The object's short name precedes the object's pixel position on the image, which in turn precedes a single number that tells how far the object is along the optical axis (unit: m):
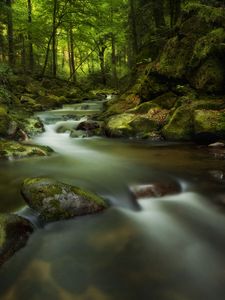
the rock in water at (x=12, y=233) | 2.75
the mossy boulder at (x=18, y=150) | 5.69
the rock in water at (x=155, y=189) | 4.11
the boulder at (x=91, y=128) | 8.36
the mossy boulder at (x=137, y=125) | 7.91
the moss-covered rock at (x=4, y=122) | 6.95
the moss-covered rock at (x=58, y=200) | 3.42
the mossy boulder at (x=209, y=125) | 6.61
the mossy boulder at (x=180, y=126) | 7.21
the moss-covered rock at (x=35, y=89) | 13.28
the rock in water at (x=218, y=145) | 6.35
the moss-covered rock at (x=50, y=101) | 12.44
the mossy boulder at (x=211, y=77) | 7.84
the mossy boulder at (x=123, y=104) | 9.89
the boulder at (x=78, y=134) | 8.16
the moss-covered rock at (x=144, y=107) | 8.74
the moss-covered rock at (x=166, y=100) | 8.72
